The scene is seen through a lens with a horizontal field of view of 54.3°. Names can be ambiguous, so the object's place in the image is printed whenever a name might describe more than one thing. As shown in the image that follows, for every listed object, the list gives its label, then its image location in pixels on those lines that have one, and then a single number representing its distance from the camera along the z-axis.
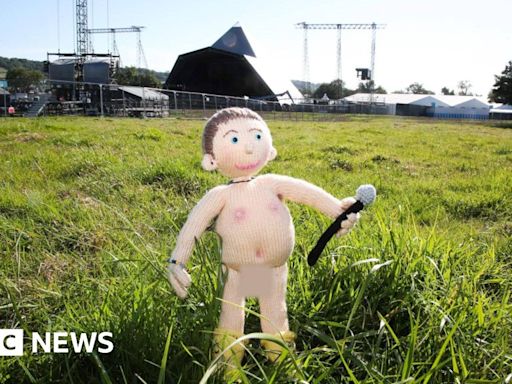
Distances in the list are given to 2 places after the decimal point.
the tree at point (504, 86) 42.66
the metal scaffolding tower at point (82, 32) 58.16
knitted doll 1.36
